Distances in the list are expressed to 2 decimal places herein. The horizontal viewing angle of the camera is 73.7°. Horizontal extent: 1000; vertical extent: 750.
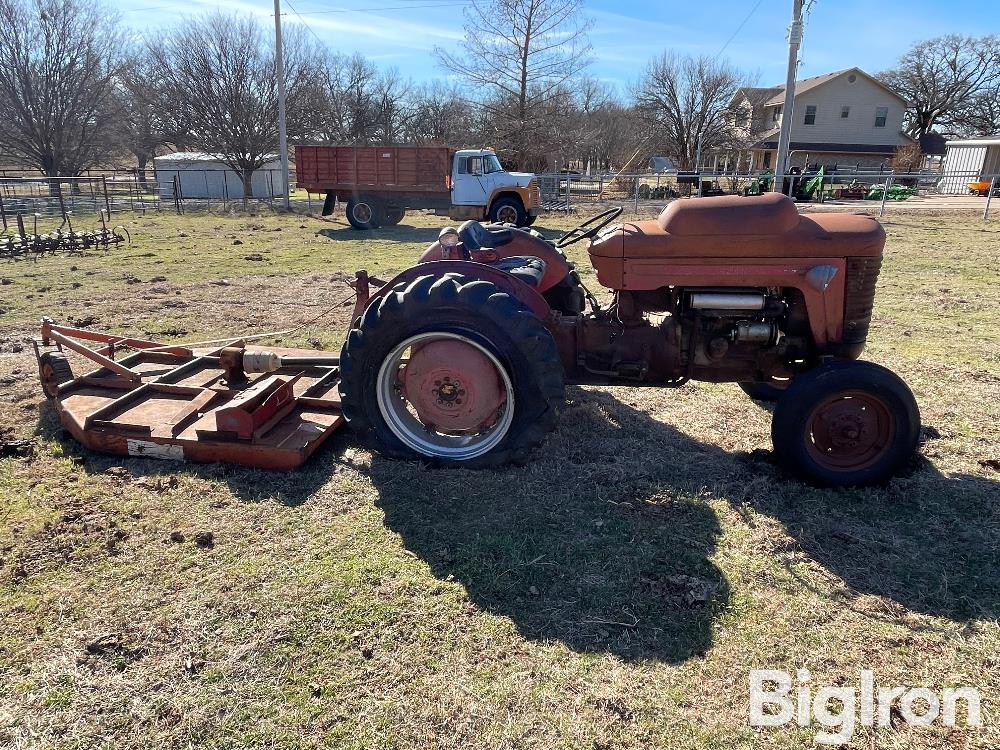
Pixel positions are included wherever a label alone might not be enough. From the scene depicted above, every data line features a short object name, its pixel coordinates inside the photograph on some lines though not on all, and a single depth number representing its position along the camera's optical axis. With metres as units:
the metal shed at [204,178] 31.28
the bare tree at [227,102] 29.78
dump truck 17.20
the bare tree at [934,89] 52.28
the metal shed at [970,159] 36.12
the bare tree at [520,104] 29.64
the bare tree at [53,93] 27.94
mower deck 3.68
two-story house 46.03
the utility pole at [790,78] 15.27
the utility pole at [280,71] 22.05
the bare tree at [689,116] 44.00
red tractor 3.38
